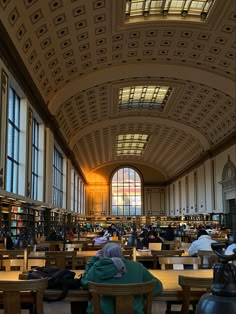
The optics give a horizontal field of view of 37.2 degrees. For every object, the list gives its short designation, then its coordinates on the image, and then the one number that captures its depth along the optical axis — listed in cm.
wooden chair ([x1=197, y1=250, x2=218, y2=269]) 538
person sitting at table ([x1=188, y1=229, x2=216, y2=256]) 698
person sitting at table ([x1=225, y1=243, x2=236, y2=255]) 550
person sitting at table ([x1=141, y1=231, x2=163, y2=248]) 948
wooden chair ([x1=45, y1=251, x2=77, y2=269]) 573
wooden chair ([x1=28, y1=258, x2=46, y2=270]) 500
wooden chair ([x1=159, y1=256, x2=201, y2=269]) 515
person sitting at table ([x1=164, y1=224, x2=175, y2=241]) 1416
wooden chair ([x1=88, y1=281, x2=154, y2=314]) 274
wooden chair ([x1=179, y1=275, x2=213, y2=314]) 315
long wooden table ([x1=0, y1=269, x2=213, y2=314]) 320
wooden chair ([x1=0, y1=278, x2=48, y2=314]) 285
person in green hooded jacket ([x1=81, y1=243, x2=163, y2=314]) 307
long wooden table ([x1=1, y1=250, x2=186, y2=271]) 501
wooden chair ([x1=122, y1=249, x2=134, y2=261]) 617
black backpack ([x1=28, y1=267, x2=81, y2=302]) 321
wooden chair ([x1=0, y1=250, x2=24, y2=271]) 501
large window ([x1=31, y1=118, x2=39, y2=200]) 1497
